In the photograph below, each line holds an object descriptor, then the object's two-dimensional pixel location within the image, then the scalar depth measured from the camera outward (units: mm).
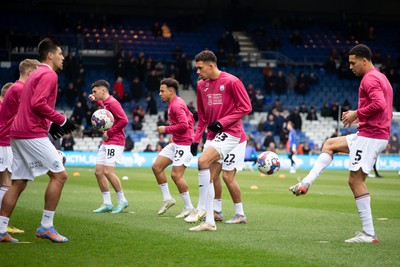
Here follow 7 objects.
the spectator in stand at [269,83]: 44188
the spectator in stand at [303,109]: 43469
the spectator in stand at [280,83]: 44312
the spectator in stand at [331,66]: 46750
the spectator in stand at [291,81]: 45750
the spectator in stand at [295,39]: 49688
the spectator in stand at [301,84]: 45062
